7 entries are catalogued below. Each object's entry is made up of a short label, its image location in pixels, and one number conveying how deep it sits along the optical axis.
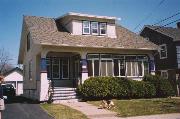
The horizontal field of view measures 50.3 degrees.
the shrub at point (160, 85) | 15.89
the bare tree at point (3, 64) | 43.75
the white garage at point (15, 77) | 29.13
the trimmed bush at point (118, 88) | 14.68
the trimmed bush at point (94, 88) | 14.26
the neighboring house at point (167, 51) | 22.78
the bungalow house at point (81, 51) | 15.01
